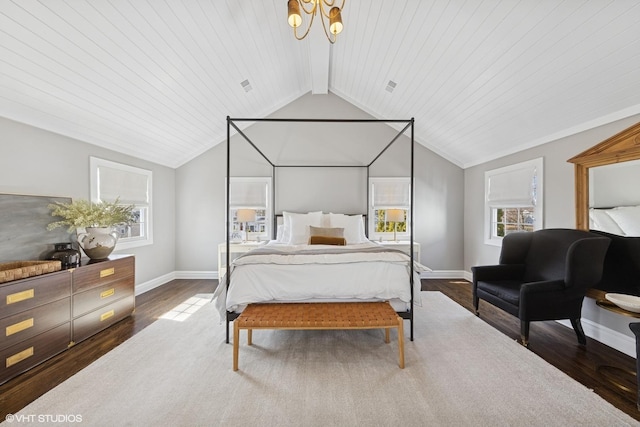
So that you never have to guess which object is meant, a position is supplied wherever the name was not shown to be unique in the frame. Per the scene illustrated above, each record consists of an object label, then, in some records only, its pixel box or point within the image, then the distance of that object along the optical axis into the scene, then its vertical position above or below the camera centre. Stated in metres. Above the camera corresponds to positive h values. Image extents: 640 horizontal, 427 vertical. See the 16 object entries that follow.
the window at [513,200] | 3.55 +0.20
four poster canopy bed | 2.59 -0.66
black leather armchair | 2.44 -0.65
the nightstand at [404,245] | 4.65 -0.55
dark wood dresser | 2.04 -0.88
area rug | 1.69 -1.26
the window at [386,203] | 5.16 +0.19
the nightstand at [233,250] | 4.58 -0.63
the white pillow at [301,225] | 4.47 -0.21
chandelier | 1.95 +1.45
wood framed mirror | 2.40 +0.04
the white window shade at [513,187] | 3.63 +0.39
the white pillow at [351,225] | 4.55 -0.21
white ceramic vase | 2.95 -0.34
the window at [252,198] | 5.17 +0.27
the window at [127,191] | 3.57 +0.30
